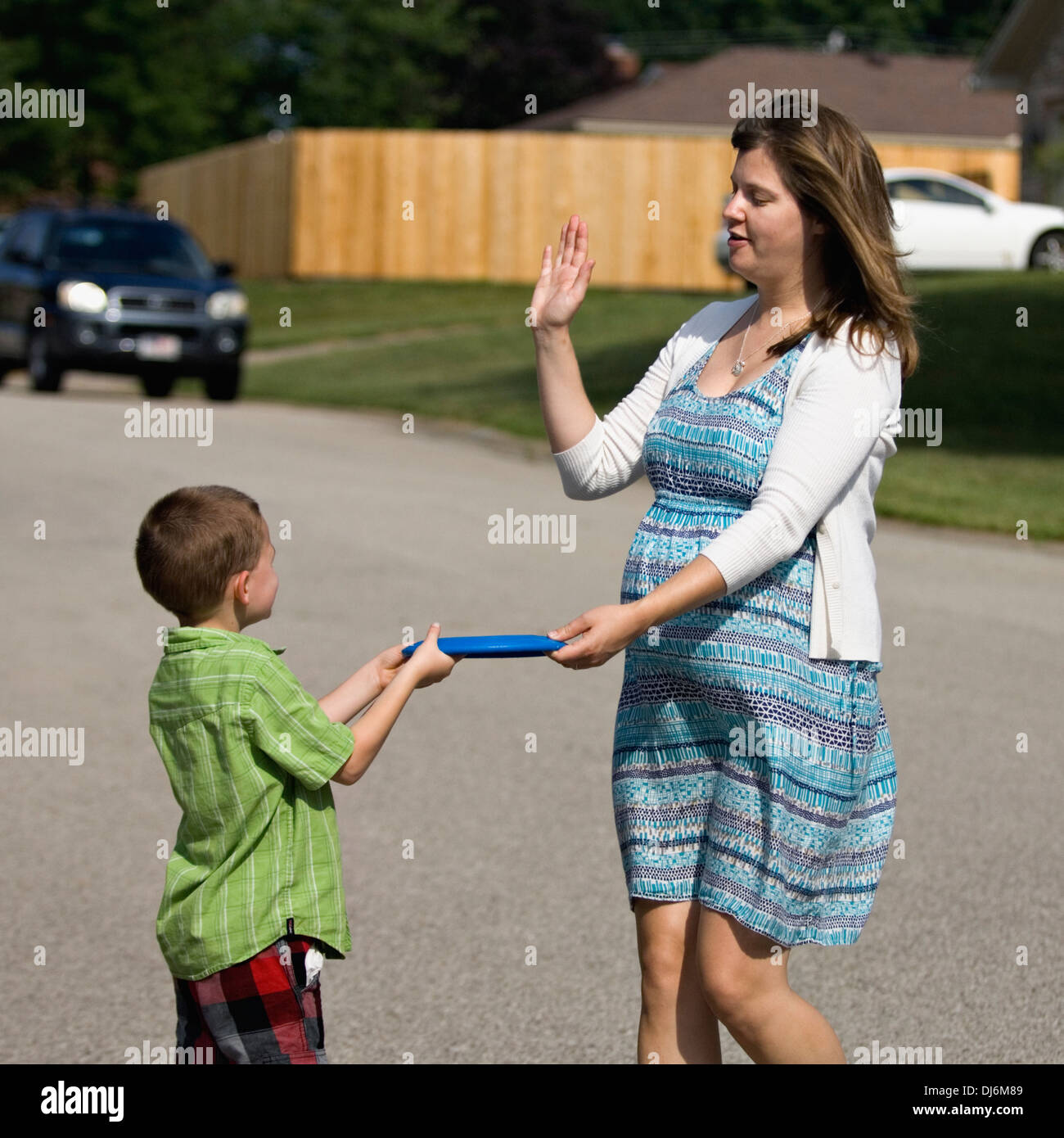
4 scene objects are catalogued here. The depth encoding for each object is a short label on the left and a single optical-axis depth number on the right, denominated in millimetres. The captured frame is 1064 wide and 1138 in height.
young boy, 2871
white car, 27031
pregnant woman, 2982
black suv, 18250
